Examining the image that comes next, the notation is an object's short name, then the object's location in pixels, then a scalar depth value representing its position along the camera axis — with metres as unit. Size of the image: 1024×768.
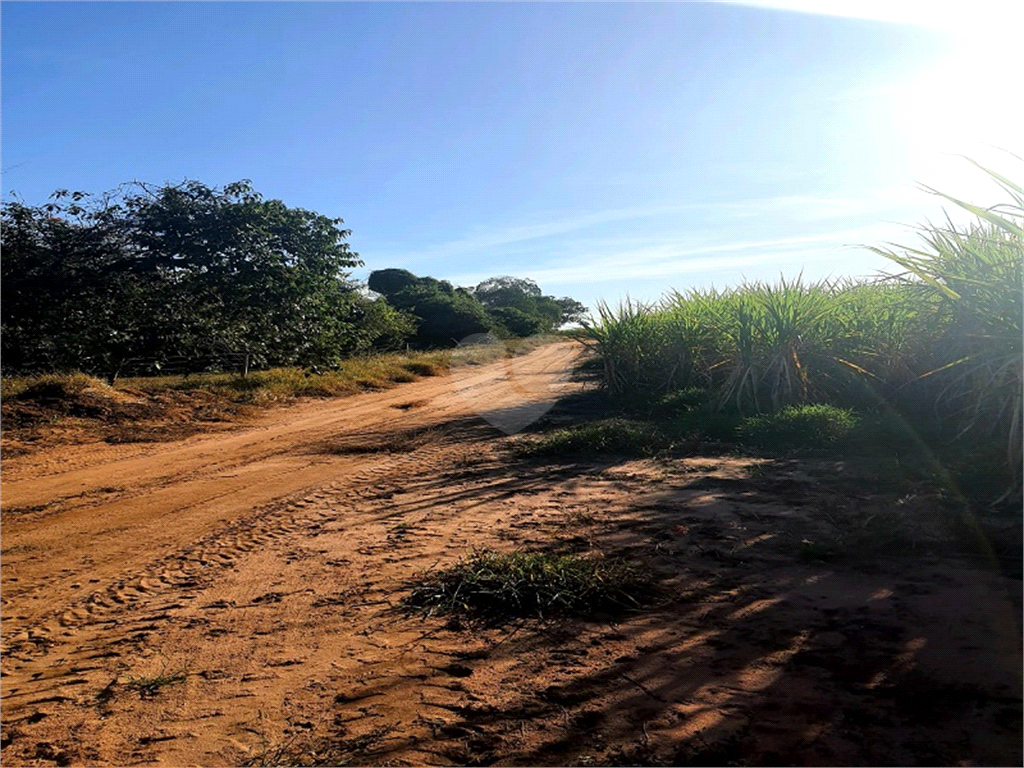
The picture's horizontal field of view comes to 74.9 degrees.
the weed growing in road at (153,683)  2.65
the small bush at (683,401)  8.85
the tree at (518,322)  43.70
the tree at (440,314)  33.78
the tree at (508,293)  58.59
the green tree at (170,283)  11.59
